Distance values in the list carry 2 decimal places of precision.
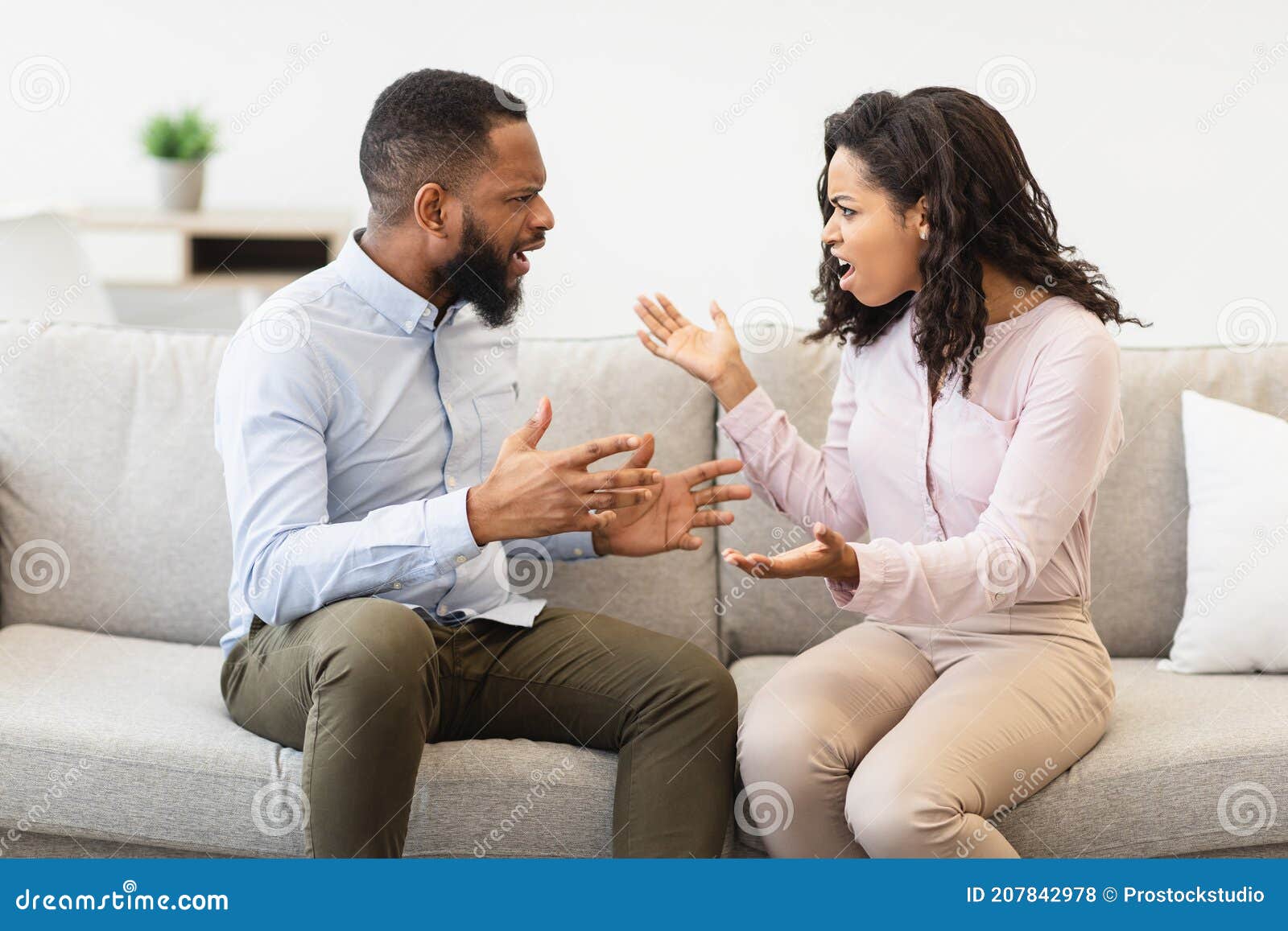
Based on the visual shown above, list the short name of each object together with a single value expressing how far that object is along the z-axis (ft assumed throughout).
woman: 11.38
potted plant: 16.29
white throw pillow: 12.42
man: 11.33
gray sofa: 11.99
